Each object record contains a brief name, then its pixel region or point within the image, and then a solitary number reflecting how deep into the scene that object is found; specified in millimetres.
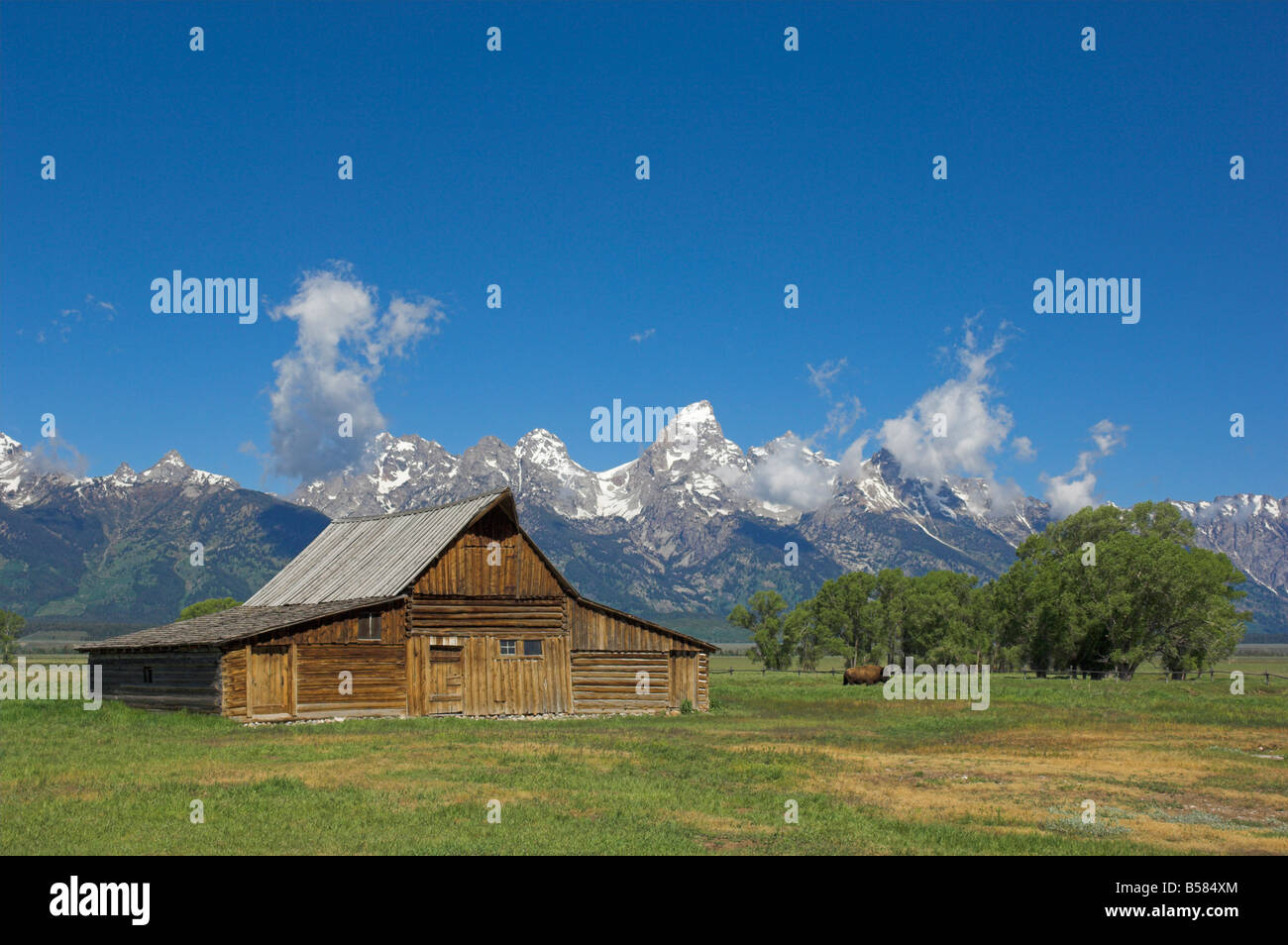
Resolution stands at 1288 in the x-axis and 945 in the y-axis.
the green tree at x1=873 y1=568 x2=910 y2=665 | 115188
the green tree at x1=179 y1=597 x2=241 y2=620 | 90088
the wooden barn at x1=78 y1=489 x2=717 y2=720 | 41562
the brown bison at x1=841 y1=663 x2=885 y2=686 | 73875
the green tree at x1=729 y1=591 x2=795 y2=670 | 119750
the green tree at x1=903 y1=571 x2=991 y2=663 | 105375
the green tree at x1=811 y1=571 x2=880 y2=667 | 118812
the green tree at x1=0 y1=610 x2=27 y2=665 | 120025
